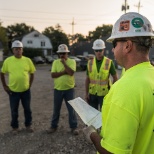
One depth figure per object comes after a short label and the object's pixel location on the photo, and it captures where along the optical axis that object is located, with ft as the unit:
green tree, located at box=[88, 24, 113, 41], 265.54
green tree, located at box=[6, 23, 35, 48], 271.90
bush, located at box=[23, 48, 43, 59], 155.74
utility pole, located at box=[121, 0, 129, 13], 107.96
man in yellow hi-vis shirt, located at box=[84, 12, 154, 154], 4.33
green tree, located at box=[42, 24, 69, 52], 225.76
